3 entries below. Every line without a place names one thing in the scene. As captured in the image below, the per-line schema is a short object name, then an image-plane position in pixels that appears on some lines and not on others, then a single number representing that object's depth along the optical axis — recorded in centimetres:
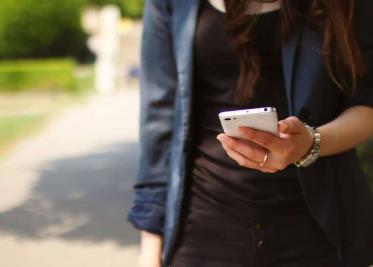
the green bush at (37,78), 1591
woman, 128
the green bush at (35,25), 1934
